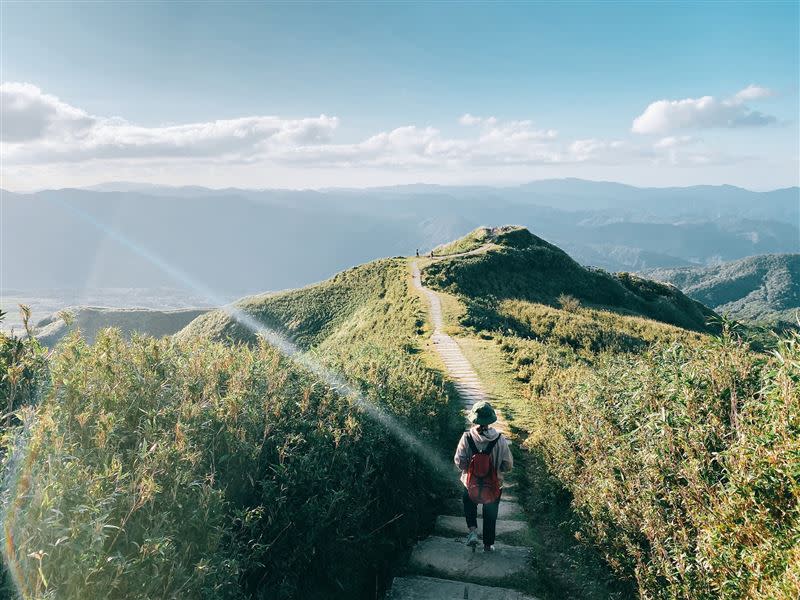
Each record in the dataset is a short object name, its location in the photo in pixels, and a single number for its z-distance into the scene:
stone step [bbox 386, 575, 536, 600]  6.17
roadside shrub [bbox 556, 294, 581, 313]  41.42
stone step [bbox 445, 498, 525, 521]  8.73
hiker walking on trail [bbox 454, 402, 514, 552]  7.40
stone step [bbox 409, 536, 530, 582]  6.79
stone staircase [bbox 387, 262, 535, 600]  6.27
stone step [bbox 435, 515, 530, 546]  7.93
